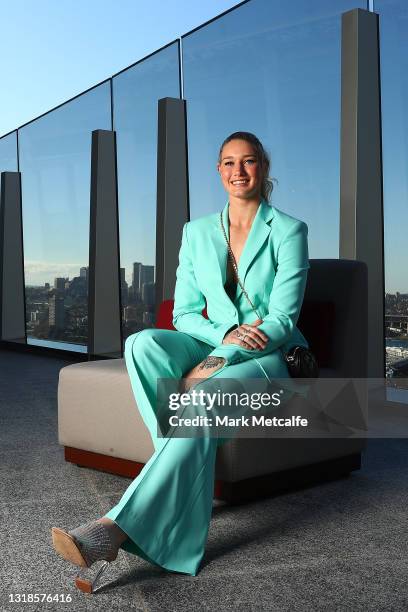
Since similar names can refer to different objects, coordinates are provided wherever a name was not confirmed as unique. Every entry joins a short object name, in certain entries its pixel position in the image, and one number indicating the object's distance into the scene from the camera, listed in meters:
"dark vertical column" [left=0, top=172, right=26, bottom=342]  9.58
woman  1.91
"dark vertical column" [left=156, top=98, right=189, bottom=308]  6.02
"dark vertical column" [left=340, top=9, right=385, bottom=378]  4.29
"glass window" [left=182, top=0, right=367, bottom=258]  4.65
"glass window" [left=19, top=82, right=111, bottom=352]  7.73
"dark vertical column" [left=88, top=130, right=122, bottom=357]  7.26
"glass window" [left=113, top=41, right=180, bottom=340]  6.54
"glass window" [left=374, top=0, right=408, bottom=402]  4.21
